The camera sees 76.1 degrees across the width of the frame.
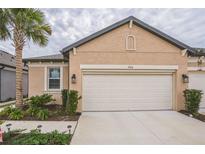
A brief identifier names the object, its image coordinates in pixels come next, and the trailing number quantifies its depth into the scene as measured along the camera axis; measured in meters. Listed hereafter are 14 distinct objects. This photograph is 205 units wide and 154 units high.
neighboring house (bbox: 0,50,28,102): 11.17
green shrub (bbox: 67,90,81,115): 6.89
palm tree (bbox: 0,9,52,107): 6.77
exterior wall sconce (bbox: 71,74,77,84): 7.47
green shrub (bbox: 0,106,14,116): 6.67
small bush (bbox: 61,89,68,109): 8.05
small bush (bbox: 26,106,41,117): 6.69
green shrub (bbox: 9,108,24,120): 6.30
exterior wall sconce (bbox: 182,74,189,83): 7.82
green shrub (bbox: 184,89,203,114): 7.16
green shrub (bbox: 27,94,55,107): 7.26
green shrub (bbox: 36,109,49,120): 6.36
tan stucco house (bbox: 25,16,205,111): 7.63
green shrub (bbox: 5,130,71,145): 3.94
